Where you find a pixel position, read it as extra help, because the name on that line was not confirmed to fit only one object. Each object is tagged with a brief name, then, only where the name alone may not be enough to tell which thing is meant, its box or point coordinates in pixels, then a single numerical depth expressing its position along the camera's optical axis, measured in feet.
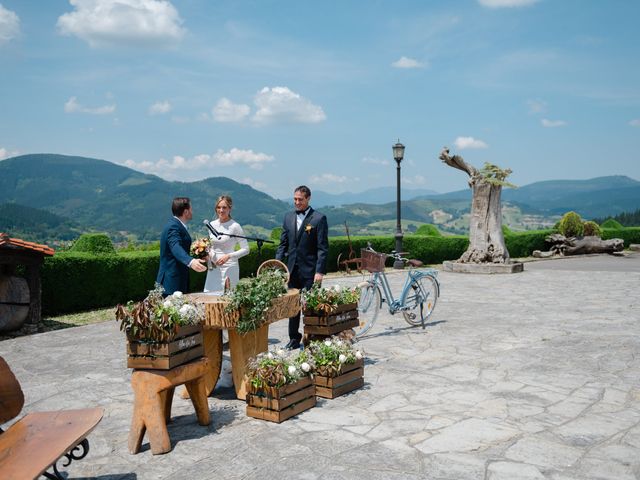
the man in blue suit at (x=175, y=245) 20.27
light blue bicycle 27.86
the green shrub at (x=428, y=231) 81.88
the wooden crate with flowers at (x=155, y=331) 14.14
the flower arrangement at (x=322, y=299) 21.12
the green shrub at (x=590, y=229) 88.61
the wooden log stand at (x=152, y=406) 14.19
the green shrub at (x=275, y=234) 66.89
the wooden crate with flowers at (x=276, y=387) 16.19
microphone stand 22.22
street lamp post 63.67
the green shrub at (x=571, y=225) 86.53
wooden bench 9.94
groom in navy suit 23.88
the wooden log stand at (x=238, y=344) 18.40
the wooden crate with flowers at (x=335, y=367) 18.44
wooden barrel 30.86
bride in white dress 23.12
